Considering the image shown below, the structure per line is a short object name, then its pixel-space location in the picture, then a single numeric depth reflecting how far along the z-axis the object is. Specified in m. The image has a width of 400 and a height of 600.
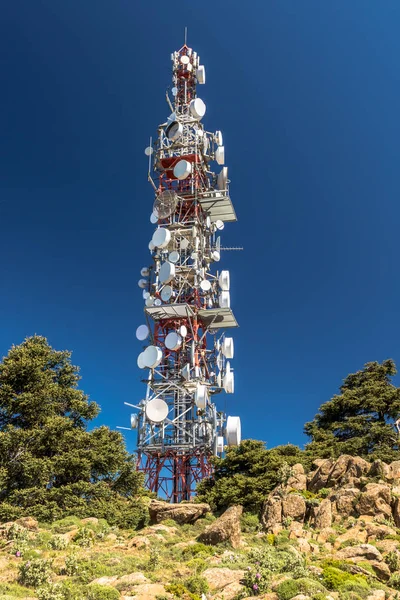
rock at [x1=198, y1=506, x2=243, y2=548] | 17.95
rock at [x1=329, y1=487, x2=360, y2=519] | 20.14
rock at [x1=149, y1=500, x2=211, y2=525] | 21.77
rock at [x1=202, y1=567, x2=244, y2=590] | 14.33
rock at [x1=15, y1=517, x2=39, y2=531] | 19.56
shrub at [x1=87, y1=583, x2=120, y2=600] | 12.77
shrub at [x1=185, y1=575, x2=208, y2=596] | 13.74
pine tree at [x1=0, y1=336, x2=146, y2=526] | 21.94
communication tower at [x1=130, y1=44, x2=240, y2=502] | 34.28
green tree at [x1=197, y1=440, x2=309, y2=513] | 22.80
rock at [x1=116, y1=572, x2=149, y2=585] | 14.01
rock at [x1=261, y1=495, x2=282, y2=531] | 20.14
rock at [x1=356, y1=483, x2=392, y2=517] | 19.80
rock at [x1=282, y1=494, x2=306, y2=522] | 20.23
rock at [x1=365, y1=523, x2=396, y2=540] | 18.03
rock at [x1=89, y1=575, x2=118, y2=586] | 13.95
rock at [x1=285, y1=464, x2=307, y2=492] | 22.25
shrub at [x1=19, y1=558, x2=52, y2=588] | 13.82
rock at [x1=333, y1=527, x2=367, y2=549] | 17.95
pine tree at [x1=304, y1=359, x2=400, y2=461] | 28.56
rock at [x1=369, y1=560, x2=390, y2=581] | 15.27
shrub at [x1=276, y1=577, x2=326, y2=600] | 12.98
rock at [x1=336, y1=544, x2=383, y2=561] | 16.12
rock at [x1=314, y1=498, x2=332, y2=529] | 19.39
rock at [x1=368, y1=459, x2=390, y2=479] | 21.64
